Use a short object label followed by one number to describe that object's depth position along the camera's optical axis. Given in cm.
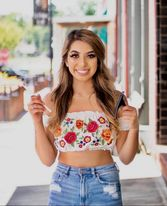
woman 233
